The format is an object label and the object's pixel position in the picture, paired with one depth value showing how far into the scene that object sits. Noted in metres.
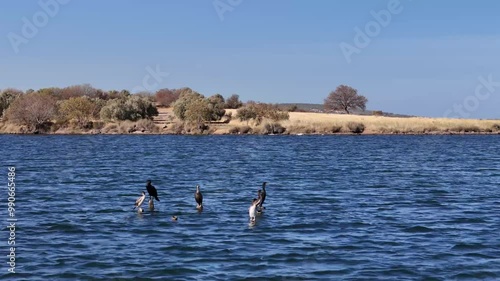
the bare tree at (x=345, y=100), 197.12
